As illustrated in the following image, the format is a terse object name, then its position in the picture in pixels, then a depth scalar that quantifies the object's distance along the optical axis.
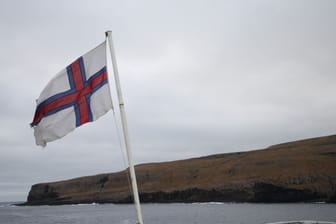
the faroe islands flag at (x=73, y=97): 9.56
